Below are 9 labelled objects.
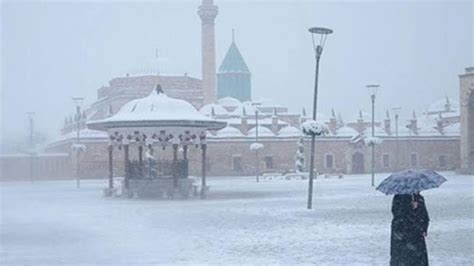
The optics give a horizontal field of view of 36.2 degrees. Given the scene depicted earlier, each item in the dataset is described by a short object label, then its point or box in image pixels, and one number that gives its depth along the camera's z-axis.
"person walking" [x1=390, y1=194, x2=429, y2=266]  7.00
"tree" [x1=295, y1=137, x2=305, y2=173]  40.62
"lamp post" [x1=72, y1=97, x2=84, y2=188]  32.31
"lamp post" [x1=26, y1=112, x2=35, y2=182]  43.09
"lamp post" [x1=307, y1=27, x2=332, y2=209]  16.77
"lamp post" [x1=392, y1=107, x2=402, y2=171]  49.12
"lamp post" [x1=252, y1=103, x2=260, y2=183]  41.49
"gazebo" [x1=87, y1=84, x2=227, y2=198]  22.58
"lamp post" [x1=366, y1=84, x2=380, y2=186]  28.36
